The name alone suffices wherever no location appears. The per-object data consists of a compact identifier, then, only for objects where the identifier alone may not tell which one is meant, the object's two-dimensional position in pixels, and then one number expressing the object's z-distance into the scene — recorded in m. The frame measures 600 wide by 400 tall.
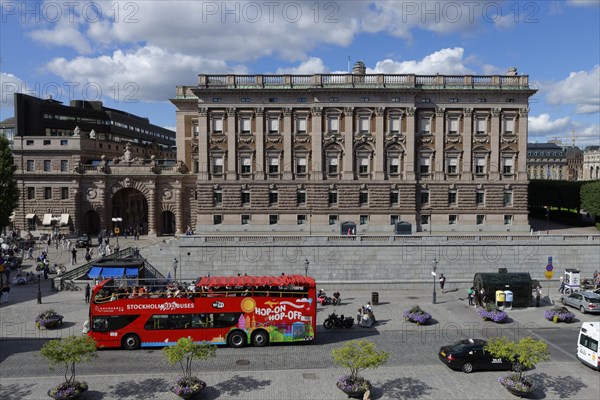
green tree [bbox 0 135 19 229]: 51.81
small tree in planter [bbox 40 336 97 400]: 21.62
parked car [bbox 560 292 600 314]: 37.47
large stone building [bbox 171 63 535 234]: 62.28
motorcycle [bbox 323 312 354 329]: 33.94
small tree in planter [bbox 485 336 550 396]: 22.39
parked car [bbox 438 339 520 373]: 25.59
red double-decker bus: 28.84
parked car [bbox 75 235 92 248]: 58.85
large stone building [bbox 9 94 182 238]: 68.00
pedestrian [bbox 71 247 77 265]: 51.71
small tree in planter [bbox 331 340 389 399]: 21.89
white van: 25.72
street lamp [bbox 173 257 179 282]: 46.16
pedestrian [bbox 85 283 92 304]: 39.81
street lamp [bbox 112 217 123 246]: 59.94
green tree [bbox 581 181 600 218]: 64.44
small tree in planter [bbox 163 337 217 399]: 21.86
